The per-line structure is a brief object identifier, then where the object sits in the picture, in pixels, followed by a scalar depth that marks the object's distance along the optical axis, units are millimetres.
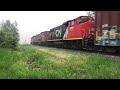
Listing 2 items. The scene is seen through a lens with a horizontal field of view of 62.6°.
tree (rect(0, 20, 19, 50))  8860
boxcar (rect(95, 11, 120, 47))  6242
